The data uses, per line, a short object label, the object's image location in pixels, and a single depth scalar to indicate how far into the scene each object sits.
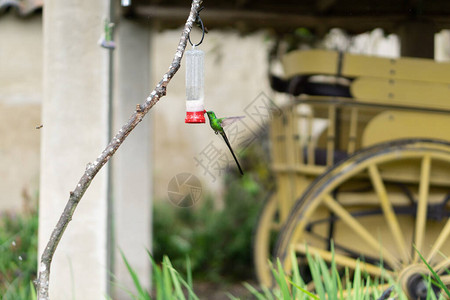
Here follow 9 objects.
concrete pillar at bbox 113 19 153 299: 9.56
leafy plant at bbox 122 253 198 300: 4.38
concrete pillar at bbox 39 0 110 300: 5.83
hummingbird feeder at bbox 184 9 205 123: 4.01
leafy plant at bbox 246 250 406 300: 4.20
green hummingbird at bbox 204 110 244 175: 4.17
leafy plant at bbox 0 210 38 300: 6.78
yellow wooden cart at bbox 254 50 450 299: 6.67
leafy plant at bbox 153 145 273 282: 12.30
